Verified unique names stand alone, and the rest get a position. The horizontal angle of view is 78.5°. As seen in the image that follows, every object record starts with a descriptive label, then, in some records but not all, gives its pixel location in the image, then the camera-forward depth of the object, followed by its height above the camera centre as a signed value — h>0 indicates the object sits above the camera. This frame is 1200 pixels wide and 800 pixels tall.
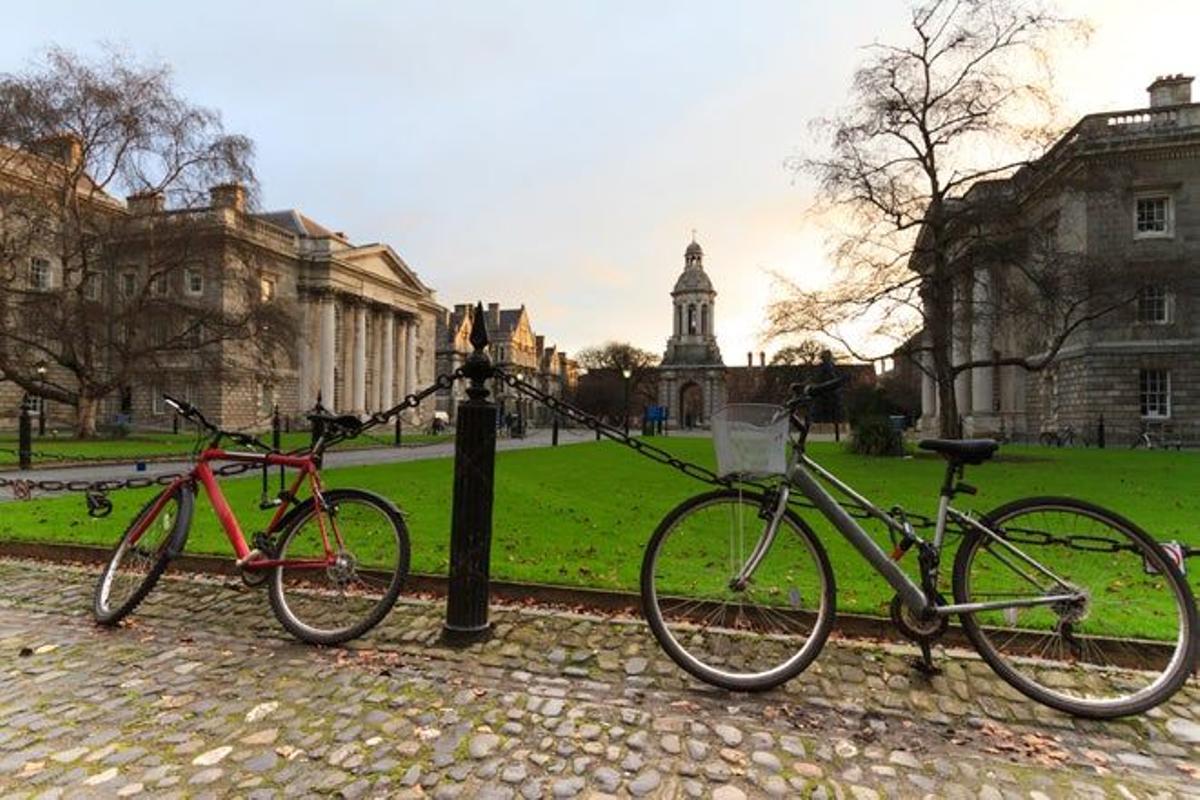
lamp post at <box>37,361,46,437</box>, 30.48 +0.25
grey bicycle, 3.57 -0.88
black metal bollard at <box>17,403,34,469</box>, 16.19 -0.78
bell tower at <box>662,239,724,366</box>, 94.56 +12.76
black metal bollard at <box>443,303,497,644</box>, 4.29 -0.69
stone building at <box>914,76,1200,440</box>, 31.22 +7.24
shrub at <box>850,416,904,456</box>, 23.34 -0.64
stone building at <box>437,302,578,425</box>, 101.81 +10.16
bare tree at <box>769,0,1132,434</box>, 22.42 +5.44
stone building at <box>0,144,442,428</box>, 33.44 +6.59
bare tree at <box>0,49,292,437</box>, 28.61 +6.96
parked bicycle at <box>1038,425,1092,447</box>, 32.51 -0.83
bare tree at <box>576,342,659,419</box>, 102.56 +5.04
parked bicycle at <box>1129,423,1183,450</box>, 30.47 -0.77
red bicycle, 4.41 -0.86
